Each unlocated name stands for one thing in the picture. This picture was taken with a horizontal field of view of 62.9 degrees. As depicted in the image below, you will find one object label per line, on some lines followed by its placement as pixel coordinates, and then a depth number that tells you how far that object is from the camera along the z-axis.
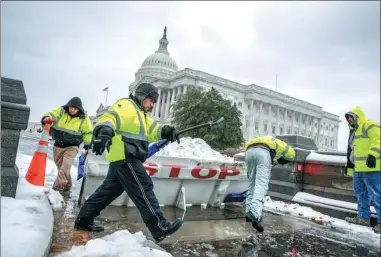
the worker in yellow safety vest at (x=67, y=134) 5.50
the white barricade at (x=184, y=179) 4.82
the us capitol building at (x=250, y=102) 68.62
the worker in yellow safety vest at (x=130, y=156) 3.07
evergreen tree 32.06
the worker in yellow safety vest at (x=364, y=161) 5.23
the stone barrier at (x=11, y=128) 3.22
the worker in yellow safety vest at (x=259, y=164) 4.35
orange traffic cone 4.91
